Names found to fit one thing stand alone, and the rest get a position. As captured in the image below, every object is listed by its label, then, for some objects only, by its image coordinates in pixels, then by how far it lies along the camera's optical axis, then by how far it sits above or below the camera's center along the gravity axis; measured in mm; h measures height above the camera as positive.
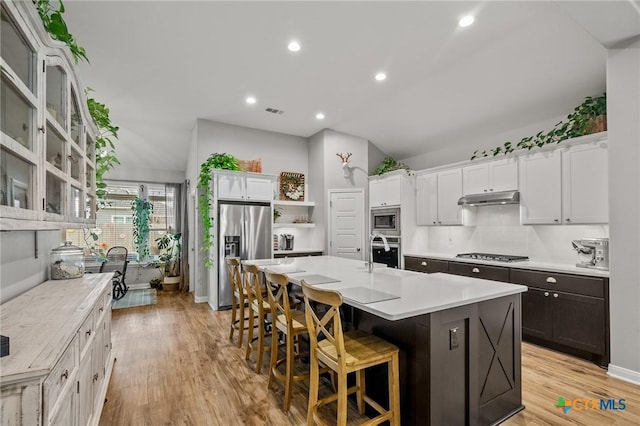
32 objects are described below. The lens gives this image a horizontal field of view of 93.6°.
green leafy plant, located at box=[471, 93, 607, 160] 3270 +1022
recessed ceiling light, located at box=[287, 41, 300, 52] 3211 +1830
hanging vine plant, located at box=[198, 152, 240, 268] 4988 +576
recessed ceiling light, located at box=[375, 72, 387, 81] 3891 +1809
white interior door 5781 -149
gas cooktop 3788 -582
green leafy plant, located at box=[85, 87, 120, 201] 3004 +835
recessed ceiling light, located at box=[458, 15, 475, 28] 2893 +1887
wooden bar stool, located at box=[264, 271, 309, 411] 2264 -926
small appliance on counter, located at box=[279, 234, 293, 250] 5723 -525
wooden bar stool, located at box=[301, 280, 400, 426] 1681 -841
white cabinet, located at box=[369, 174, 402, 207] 5219 +427
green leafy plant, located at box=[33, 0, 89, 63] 1728 +1168
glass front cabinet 1215 +459
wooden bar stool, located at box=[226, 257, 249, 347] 3262 -851
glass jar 2467 -397
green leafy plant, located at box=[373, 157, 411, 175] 5481 +882
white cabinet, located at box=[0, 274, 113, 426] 969 -548
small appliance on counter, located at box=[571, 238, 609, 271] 2990 -397
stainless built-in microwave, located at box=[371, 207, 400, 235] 5203 -123
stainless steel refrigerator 4875 -328
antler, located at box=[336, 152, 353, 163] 5848 +1143
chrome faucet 2885 -483
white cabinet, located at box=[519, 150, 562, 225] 3475 +303
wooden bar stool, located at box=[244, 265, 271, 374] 2812 -926
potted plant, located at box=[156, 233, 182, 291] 6516 -1015
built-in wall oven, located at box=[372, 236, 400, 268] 5184 -704
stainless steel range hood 3832 +201
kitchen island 1724 -823
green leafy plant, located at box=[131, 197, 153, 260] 6938 -234
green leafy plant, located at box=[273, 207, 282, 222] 5797 +13
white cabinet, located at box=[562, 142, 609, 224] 3088 +314
